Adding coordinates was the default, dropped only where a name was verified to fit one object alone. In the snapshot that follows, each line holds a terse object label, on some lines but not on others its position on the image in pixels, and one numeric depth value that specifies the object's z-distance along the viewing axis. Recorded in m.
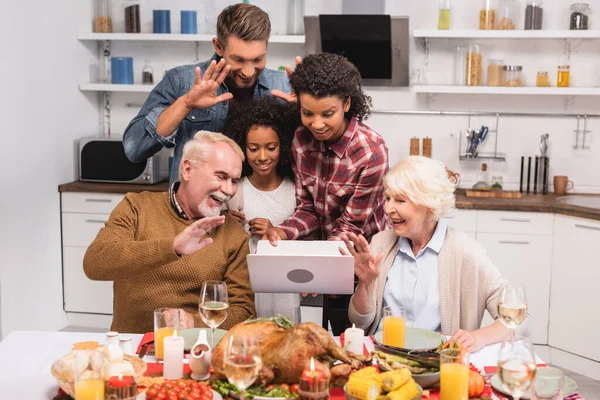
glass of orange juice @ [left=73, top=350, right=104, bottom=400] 1.64
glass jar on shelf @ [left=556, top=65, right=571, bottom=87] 4.58
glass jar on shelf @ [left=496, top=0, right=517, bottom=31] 4.55
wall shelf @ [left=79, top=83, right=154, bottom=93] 4.91
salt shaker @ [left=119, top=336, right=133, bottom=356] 1.91
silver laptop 2.17
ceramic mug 4.65
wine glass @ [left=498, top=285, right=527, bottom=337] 1.99
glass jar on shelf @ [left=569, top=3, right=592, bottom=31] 4.51
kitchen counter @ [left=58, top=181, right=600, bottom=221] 4.12
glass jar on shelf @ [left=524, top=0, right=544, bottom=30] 4.54
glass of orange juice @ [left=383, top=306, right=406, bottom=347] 2.07
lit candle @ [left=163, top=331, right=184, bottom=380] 1.88
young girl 2.75
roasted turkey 1.79
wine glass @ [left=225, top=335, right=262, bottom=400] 1.60
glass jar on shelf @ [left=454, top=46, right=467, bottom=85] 4.74
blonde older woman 2.44
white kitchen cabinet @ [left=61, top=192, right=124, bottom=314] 4.67
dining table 1.86
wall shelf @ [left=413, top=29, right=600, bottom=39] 4.45
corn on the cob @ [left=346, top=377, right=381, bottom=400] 1.69
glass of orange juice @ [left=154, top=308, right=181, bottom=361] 2.00
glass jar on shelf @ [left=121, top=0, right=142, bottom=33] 4.97
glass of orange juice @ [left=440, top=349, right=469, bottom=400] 1.74
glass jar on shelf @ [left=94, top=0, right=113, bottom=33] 5.02
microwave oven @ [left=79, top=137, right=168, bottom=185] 4.75
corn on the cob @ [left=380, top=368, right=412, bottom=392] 1.70
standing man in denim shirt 2.65
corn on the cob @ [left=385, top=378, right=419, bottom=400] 1.69
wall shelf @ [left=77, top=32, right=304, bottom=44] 4.67
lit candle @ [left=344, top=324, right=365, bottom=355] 2.03
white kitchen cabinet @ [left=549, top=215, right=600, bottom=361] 4.07
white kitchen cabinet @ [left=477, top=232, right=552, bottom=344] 4.27
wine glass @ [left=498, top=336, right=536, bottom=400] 1.59
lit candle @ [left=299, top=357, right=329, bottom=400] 1.71
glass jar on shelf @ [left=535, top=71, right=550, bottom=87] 4.61
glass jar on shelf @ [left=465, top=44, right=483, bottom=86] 4.59
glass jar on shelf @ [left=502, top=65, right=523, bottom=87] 4.59
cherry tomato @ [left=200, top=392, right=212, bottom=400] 1.71
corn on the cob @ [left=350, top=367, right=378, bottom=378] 1.74
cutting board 4.49
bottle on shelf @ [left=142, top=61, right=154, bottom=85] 5.04
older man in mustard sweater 2.55
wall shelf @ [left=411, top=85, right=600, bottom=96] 4.49
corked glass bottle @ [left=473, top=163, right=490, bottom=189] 4.71
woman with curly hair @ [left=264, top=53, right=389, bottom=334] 2.54
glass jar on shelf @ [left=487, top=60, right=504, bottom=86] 4.59
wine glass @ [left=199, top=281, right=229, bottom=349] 1.94
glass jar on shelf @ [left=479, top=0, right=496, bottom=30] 4.57
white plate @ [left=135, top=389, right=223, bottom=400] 1.77
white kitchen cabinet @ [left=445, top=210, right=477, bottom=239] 4.34
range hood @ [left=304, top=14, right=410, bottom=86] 4.49
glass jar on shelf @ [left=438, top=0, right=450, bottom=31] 4.60
